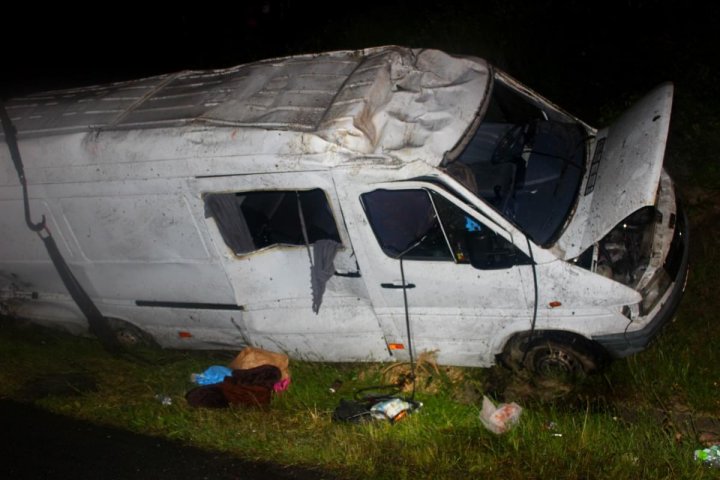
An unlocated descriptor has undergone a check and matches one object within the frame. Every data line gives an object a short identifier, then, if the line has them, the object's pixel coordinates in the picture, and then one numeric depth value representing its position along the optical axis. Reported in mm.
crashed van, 4316
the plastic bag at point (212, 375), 5414
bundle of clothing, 5074
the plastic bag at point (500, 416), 4441
